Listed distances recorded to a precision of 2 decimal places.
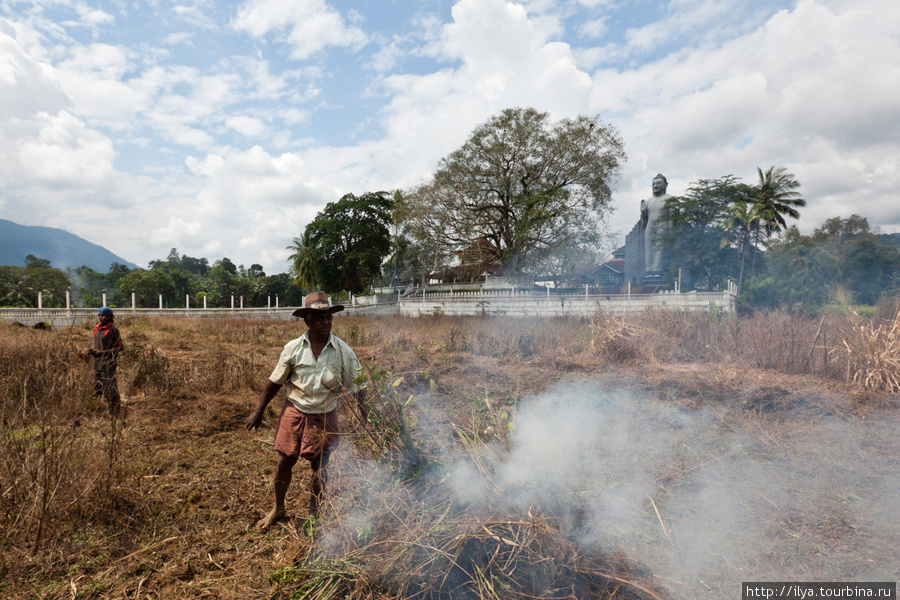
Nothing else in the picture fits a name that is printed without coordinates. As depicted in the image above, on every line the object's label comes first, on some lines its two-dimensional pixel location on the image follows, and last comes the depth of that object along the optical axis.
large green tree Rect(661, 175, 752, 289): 21.59
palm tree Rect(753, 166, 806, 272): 24.89
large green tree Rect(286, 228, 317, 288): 33.38
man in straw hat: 2.61
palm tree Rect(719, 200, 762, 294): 23.06
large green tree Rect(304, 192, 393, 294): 30.25
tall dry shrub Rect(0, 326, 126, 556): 2.44
